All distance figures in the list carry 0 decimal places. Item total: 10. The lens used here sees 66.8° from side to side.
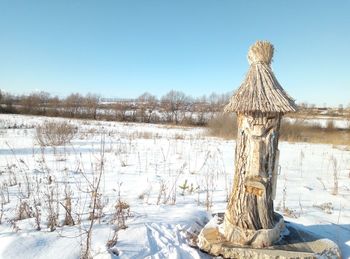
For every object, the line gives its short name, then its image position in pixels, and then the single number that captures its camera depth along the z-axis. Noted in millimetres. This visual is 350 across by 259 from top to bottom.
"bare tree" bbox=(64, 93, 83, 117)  34622
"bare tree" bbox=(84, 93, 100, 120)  34116
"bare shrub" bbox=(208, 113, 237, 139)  17328
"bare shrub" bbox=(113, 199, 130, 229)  3086
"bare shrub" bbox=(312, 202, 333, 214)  4377
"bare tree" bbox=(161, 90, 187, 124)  33638
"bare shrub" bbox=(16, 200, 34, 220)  3490
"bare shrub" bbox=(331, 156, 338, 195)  5496
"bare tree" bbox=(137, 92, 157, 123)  32812
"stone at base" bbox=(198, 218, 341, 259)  2516
